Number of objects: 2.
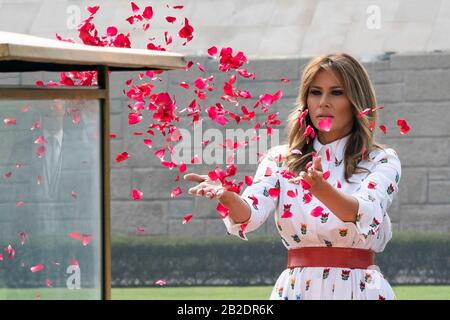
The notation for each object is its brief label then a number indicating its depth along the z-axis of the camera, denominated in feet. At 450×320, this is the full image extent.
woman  37.09
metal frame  38.34
